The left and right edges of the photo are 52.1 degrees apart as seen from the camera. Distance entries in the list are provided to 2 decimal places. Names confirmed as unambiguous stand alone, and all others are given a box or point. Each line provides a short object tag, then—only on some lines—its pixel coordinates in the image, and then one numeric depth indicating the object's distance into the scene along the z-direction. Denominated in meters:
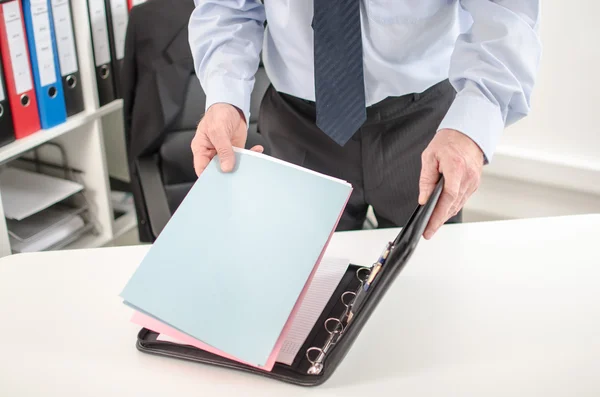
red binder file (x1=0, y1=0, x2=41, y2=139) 1.58
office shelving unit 1.75
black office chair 1.63
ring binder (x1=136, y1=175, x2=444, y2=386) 0.82
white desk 0.86
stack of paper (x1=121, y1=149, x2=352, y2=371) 0.85
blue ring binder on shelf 1.64
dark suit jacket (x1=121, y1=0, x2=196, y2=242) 1.59
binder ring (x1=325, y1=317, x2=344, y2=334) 0.92
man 0.94
